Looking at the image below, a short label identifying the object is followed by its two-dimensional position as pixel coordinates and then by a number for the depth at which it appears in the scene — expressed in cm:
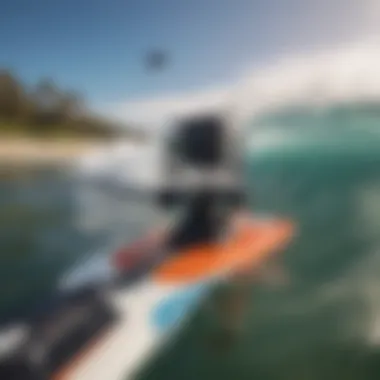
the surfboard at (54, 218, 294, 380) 99
